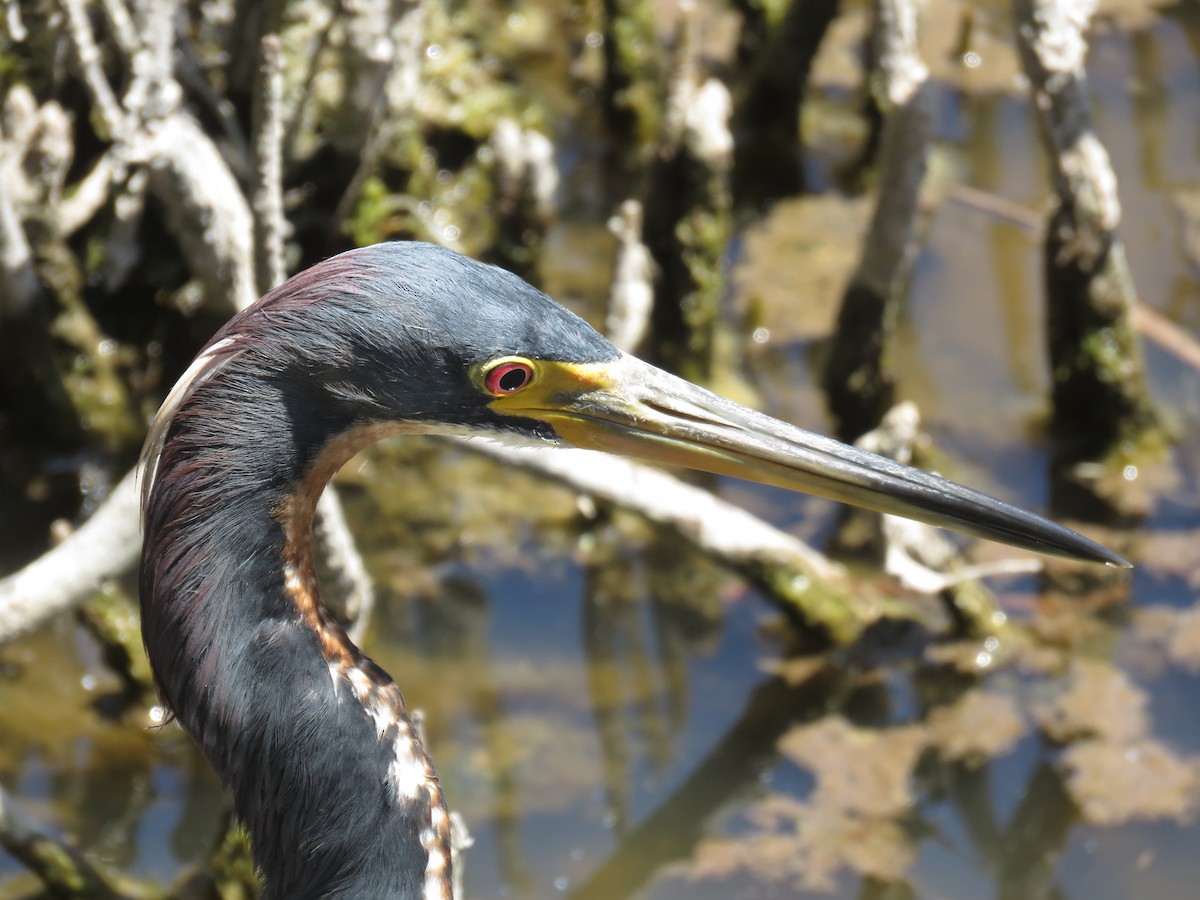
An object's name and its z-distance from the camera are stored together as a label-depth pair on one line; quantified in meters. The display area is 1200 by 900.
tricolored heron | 4.42
